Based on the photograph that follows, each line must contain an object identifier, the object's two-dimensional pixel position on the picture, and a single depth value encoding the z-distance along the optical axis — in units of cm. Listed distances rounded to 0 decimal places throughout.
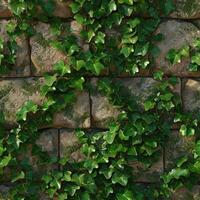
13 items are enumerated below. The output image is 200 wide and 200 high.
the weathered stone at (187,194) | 279
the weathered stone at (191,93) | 273
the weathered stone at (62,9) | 272
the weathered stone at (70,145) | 282
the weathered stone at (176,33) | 270
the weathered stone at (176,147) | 277
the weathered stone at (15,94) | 281
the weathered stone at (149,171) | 279
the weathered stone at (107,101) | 274
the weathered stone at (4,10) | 275
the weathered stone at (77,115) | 278
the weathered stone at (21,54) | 279
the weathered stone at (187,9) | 267
